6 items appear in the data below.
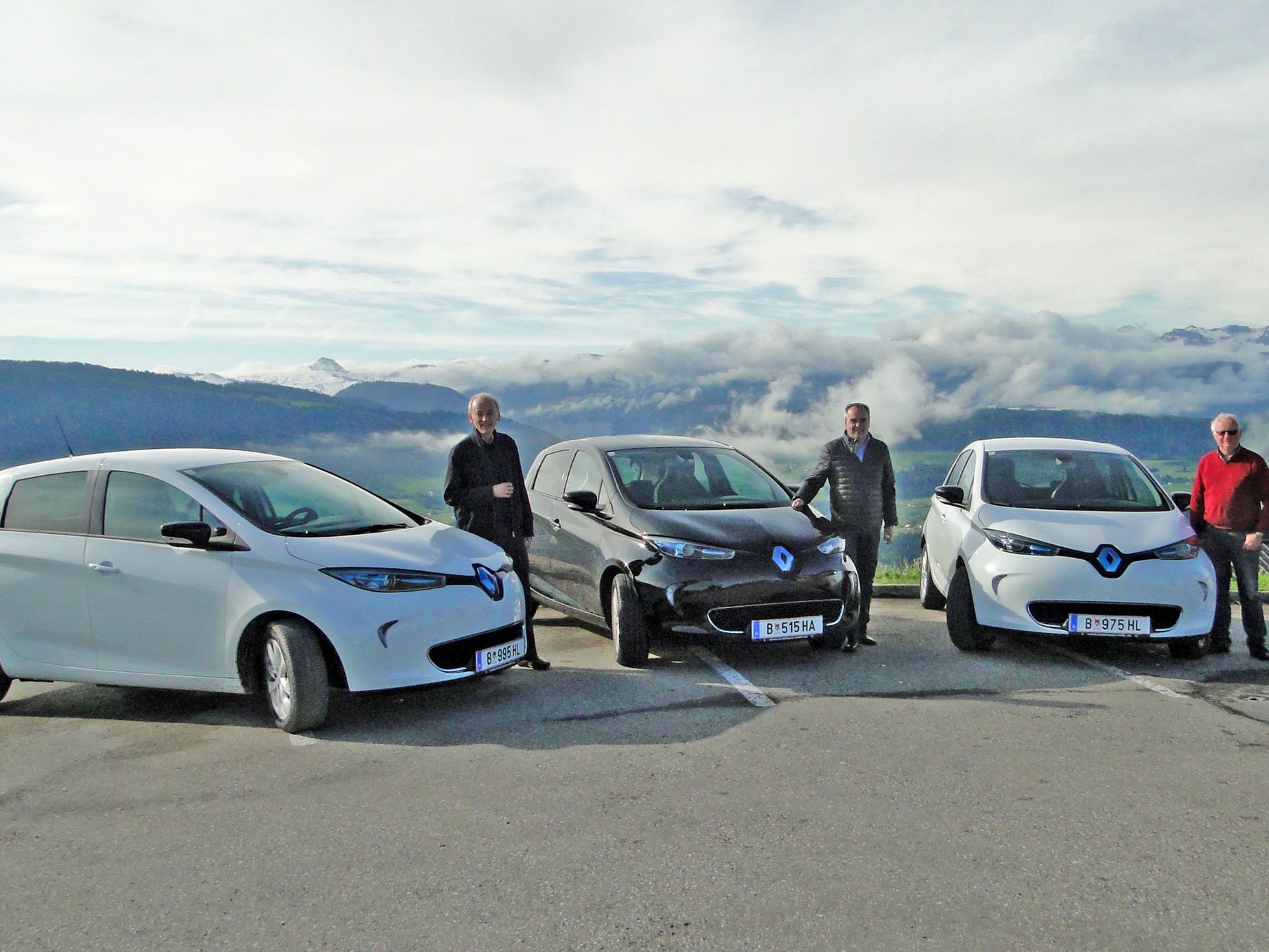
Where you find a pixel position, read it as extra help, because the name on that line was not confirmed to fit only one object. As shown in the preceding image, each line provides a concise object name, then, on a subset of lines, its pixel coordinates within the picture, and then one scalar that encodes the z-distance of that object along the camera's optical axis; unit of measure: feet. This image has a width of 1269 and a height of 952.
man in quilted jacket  28.12
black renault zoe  24.82
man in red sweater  26.96
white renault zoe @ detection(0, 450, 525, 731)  19.75
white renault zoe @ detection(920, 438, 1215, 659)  25.07
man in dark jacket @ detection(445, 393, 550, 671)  25.66
